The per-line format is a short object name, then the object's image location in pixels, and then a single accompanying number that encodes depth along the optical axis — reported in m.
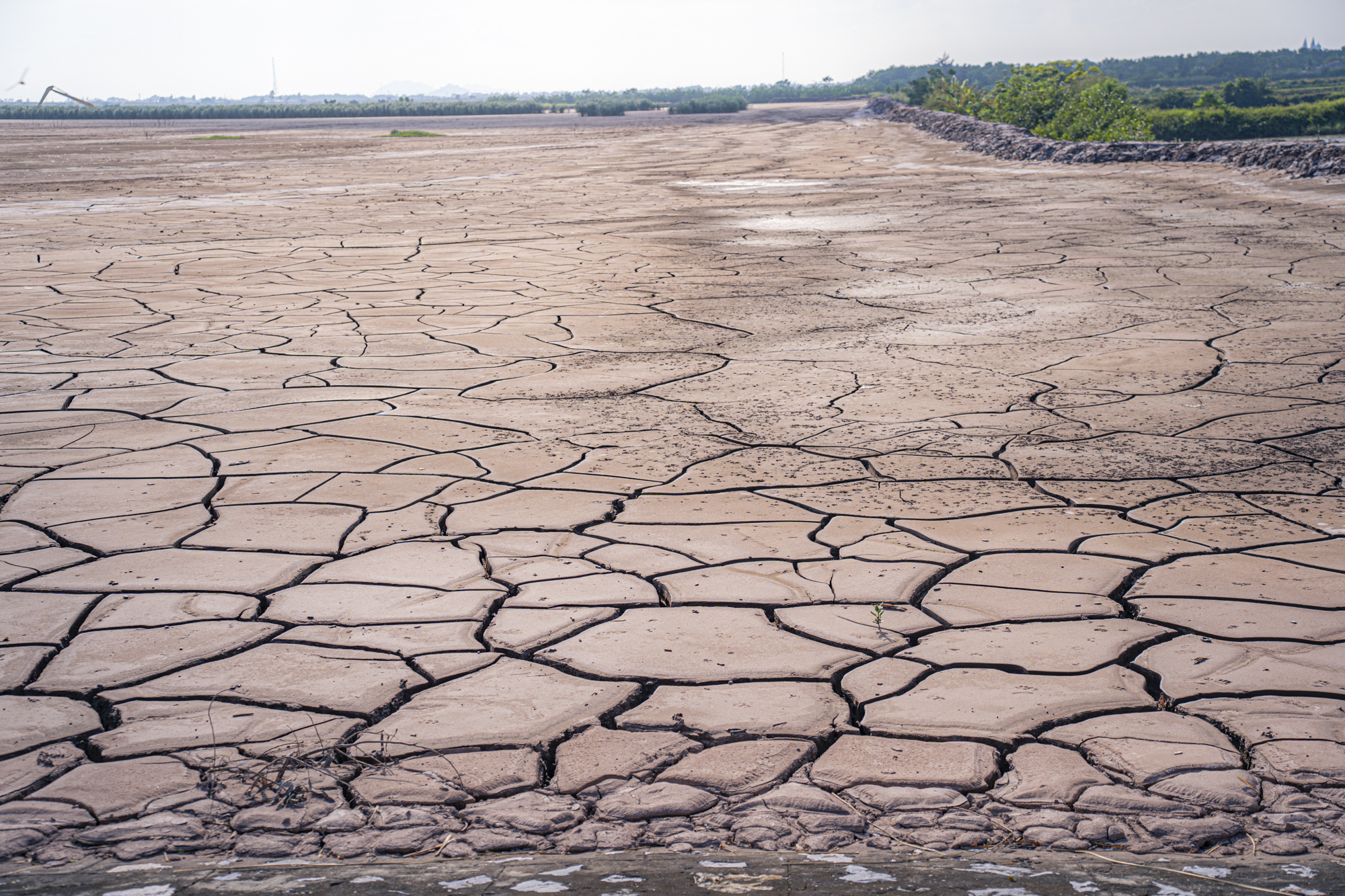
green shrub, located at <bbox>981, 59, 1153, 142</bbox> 20.11
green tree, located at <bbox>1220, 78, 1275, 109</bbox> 41.69
